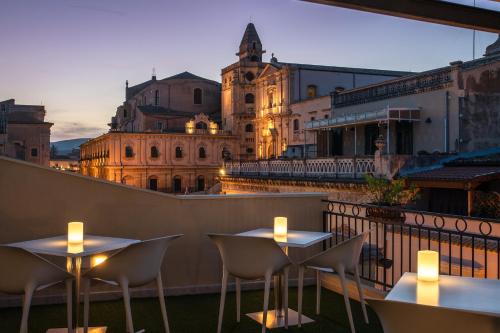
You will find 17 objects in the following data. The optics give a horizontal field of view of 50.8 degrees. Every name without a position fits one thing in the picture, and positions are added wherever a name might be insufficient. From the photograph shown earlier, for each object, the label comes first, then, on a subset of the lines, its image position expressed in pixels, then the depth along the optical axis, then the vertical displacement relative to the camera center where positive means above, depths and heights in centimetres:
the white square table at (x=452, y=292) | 312 -80
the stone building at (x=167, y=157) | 5775 +98
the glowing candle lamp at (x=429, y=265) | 364 -68
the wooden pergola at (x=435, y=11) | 443 +138
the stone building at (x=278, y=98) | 4544 +659
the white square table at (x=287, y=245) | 563 -83
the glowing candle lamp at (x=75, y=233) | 531 -69
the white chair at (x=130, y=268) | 478 -95
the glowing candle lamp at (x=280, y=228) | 591 -69
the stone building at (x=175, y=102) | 6378 +819
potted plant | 1198 -56
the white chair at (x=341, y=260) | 544 -98
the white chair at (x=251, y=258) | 511 -91
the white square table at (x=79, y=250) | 502 -82
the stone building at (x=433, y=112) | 2306 +259
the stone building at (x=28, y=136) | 5657 +313
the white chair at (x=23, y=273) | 456 -95
